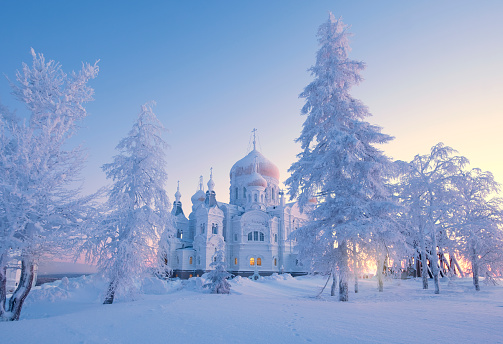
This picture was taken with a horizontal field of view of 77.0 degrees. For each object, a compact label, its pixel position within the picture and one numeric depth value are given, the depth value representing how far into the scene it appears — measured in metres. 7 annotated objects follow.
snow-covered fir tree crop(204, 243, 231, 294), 19.22
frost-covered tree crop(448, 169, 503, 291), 20.00
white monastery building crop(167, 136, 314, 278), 44.59
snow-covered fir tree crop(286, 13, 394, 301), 14.10
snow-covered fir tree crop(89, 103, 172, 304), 14.50
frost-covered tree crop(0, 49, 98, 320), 8.85
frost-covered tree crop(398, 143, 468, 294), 19.91
